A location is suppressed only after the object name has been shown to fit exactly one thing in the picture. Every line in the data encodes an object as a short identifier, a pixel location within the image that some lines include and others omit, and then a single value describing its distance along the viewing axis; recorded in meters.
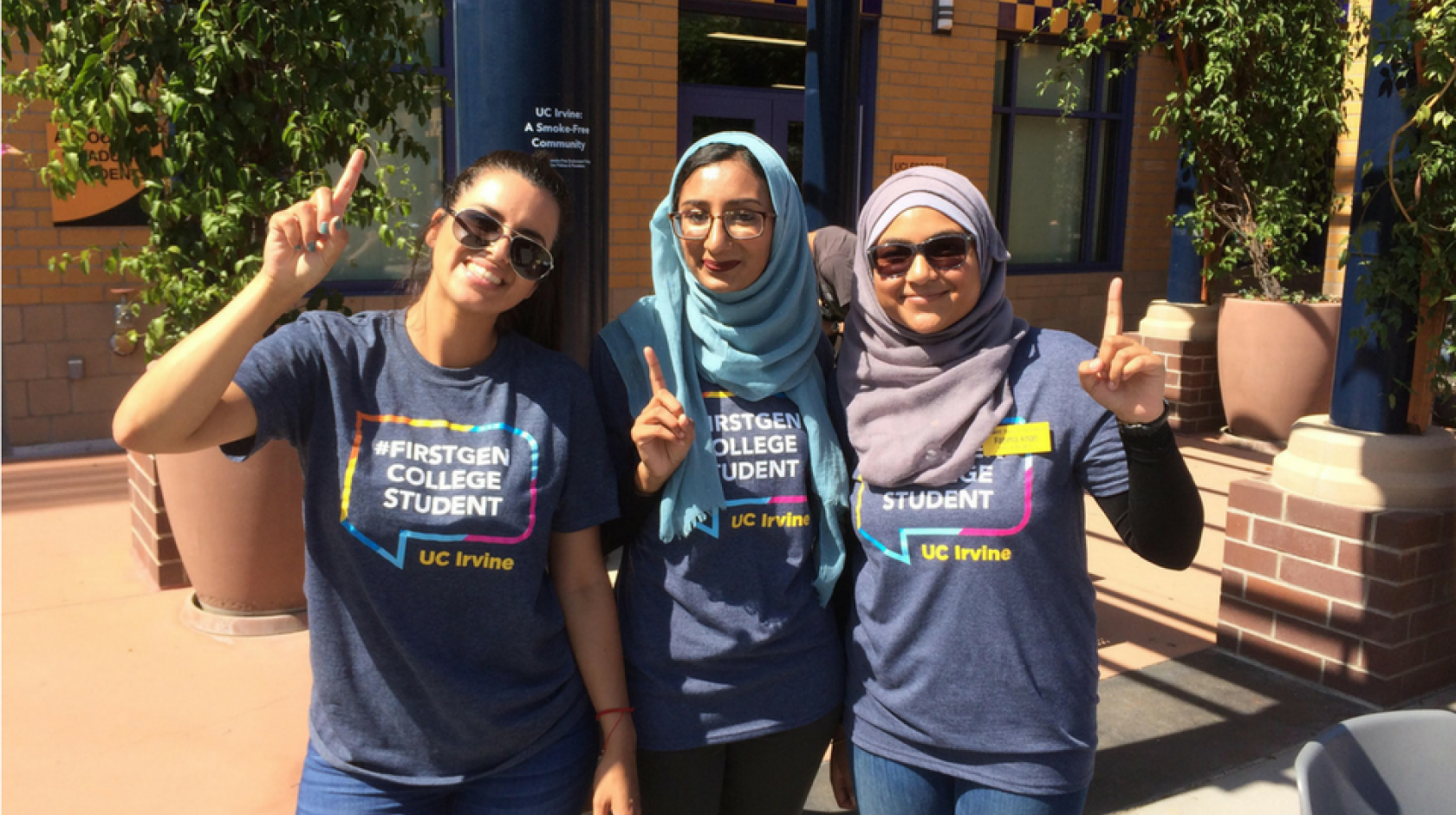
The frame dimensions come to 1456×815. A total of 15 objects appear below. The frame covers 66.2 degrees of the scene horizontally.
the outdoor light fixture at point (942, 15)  9.07
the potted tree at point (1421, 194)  3.57
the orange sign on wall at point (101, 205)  6.20
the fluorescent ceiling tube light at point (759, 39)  8.44
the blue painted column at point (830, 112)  4.93
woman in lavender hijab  1.82
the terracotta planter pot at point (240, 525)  3.92
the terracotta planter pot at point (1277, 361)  7.55
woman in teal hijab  1.93
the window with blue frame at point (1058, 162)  10.45
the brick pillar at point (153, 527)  4.31
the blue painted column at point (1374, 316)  3.81
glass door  8.34
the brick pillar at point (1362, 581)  3.70
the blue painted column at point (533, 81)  2.95
